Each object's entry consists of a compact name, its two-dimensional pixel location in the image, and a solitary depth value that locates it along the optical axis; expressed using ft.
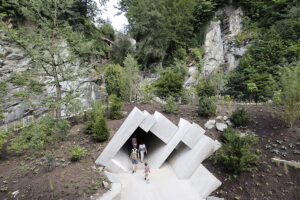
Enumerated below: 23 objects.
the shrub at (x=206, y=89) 36.71
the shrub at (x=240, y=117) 21.30
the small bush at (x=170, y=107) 26.73
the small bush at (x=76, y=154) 17.45
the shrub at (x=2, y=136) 17.30
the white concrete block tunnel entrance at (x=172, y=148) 18.31
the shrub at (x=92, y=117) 22.66
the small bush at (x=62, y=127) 20.92
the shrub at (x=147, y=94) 31.73
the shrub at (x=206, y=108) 24.38
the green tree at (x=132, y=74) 32.04
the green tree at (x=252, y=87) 32.91
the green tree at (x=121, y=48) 58.18
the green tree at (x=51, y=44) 18.99
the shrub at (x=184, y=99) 34.22
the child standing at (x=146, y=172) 17.62
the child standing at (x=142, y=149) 22.30
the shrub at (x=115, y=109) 25.36
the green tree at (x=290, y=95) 16.62
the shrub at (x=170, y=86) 34.45
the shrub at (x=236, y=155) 14.79
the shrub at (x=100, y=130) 20.83
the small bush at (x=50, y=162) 15.57
